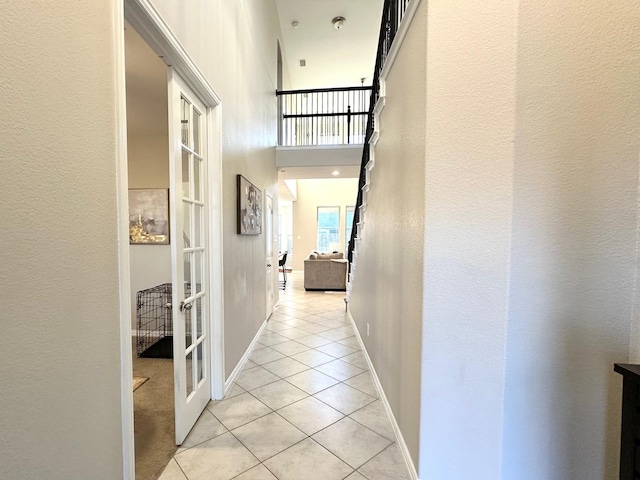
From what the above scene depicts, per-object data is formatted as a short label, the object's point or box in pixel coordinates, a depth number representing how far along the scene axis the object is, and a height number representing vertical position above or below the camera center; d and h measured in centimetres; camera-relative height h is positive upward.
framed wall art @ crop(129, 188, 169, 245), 407 +23
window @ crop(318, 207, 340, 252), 1073 +15
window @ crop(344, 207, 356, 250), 1062 +37
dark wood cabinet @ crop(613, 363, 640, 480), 101 -67
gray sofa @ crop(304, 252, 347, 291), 714 -105
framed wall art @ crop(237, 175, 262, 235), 283 +25
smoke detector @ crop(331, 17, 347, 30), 581 +420
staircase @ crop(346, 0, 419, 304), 202 +123
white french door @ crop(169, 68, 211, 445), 183 -16
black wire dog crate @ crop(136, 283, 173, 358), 380 -115
